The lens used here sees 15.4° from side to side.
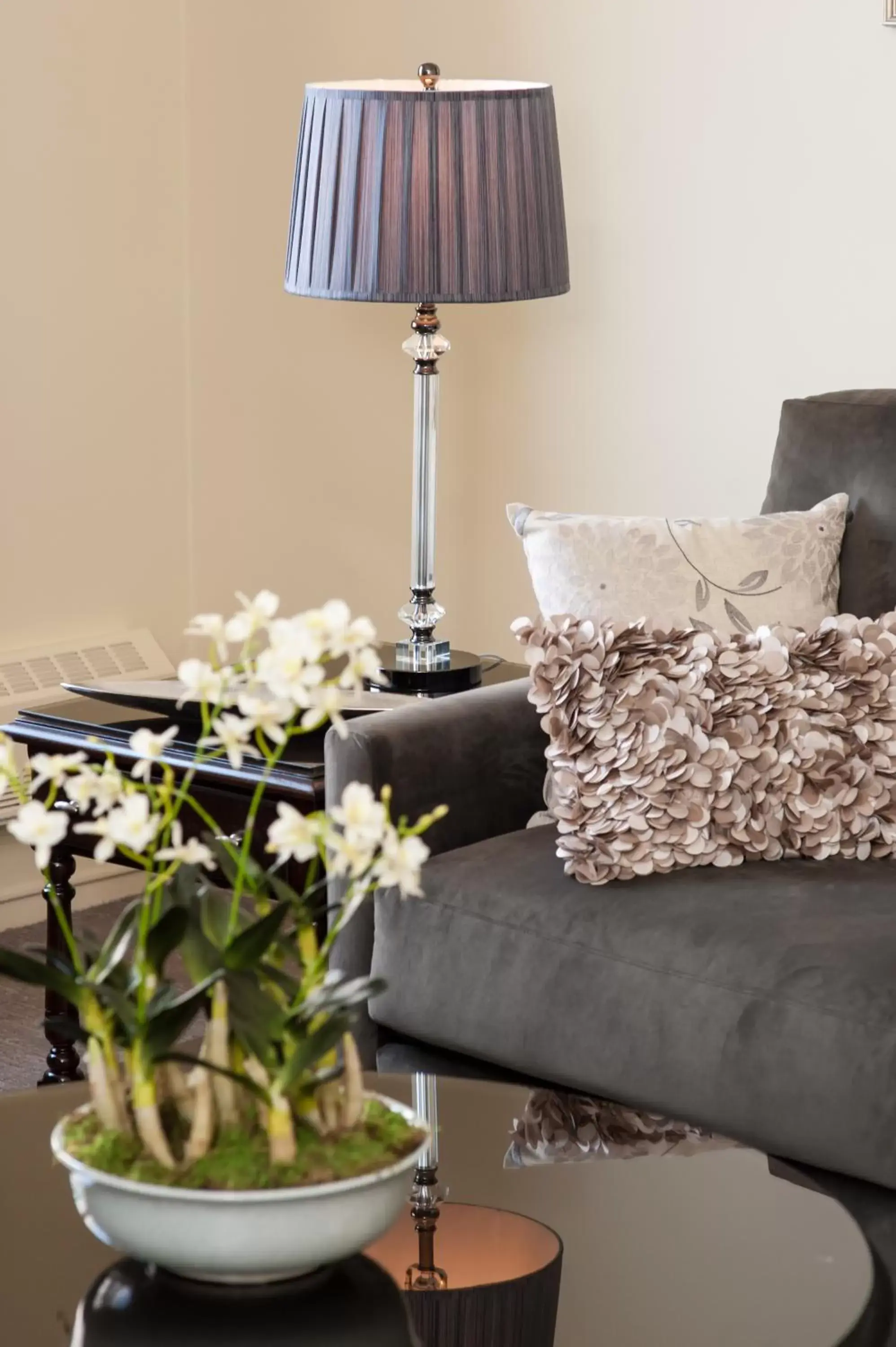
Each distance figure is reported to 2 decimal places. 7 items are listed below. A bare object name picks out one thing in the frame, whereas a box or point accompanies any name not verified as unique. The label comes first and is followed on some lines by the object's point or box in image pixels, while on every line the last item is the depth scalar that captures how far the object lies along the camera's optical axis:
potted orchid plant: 2.51
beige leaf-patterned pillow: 3.77
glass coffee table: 2.77
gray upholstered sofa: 3.36
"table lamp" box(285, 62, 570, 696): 3.94
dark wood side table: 3.81
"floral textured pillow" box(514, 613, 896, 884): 3.55
